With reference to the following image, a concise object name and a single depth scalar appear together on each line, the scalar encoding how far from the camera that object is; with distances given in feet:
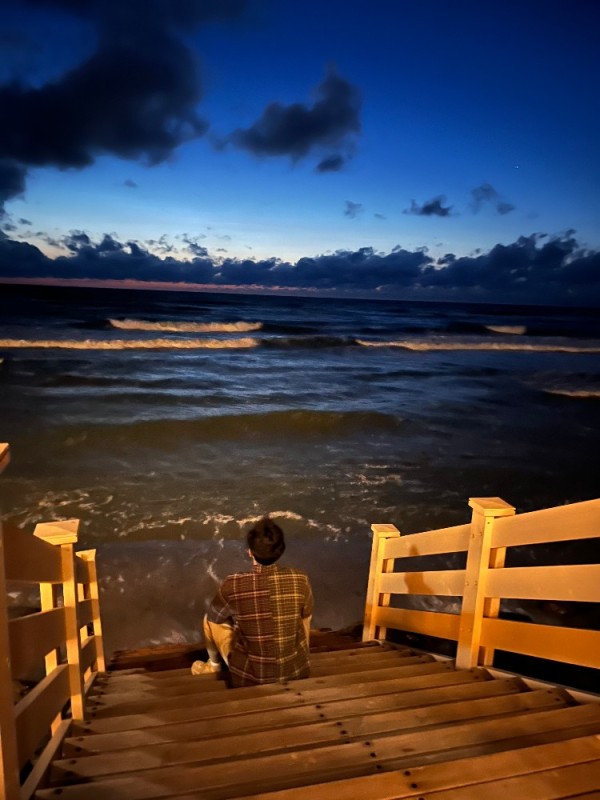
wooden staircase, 5.22
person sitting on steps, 9.74
